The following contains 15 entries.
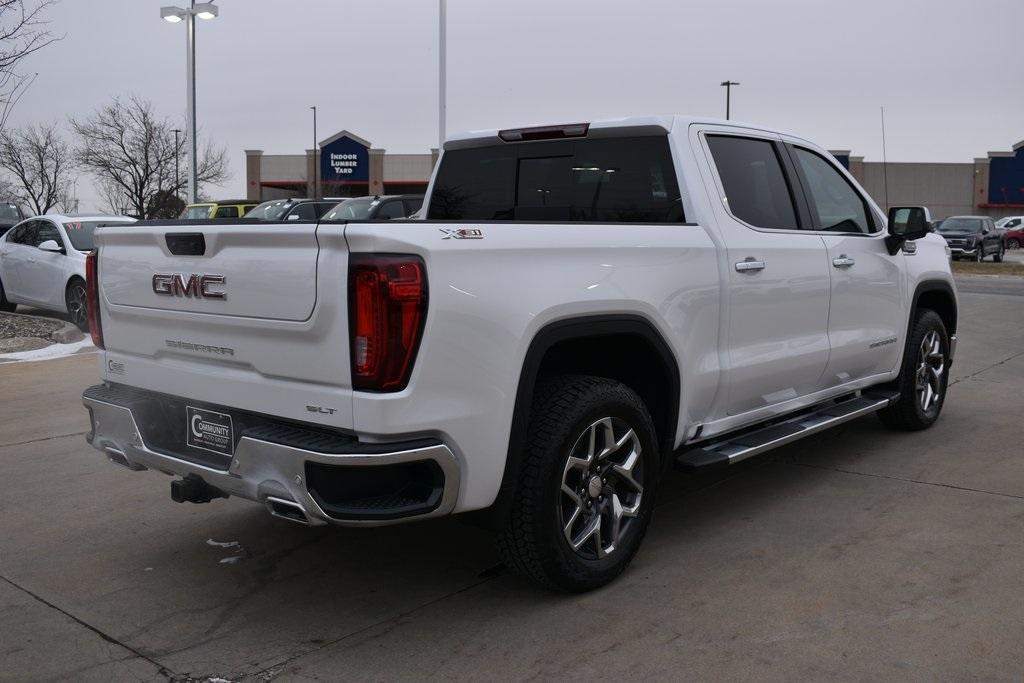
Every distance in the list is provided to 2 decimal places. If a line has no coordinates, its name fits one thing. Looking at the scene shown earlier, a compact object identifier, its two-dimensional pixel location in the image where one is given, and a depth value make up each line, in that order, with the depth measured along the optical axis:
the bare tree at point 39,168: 44.12
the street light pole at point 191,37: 23.95
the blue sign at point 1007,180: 63.44
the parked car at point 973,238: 33.53
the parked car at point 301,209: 21.14
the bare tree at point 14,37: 12.47
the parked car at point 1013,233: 46.84
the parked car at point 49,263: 13.28
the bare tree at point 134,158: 46.34
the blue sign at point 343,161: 63.97
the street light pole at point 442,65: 25.16
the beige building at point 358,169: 63.97
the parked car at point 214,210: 26.47
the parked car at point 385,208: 17.28
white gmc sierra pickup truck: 3.45
